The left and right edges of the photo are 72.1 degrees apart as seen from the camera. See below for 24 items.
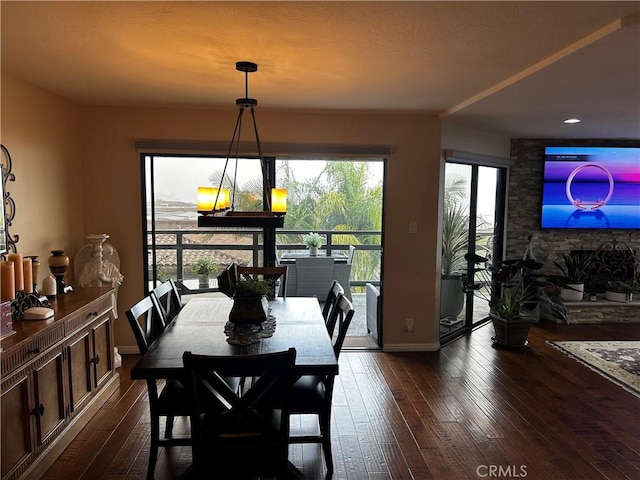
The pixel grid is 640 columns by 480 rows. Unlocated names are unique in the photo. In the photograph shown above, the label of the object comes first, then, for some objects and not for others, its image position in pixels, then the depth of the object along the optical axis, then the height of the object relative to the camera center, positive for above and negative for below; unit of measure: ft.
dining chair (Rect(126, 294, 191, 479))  7.83 -3.47
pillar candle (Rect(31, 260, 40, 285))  9.52 -1.42
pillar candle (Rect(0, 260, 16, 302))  7.85 -1.39
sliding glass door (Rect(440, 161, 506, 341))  16.07 -0.81
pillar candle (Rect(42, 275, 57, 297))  9.95 -1.85
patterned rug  12.47 -4.58
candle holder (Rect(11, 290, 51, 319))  8.21 -1.89
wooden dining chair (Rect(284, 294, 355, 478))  7.91 -3.42
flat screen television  18.54 +1.18
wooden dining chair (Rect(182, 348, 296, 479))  6.11 -3.09
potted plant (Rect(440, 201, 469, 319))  16.14 -1.71
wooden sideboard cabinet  7.17 -3.34
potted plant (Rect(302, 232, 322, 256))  17.19 -1.23
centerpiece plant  8.59 -1.81
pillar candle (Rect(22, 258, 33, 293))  8.71 -1.38
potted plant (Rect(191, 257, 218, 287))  15.03 -2.09
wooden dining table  6.98 -2.45
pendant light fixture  8.21 -0.02
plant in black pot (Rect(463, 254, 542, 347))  14.94 -3.09
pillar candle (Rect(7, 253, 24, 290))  8.26 -1.23
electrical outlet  14.99 -3.83
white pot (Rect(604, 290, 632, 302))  18.47 -3.44
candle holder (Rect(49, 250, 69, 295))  10.37 -1.45
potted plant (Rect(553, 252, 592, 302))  18.66 -2.55
